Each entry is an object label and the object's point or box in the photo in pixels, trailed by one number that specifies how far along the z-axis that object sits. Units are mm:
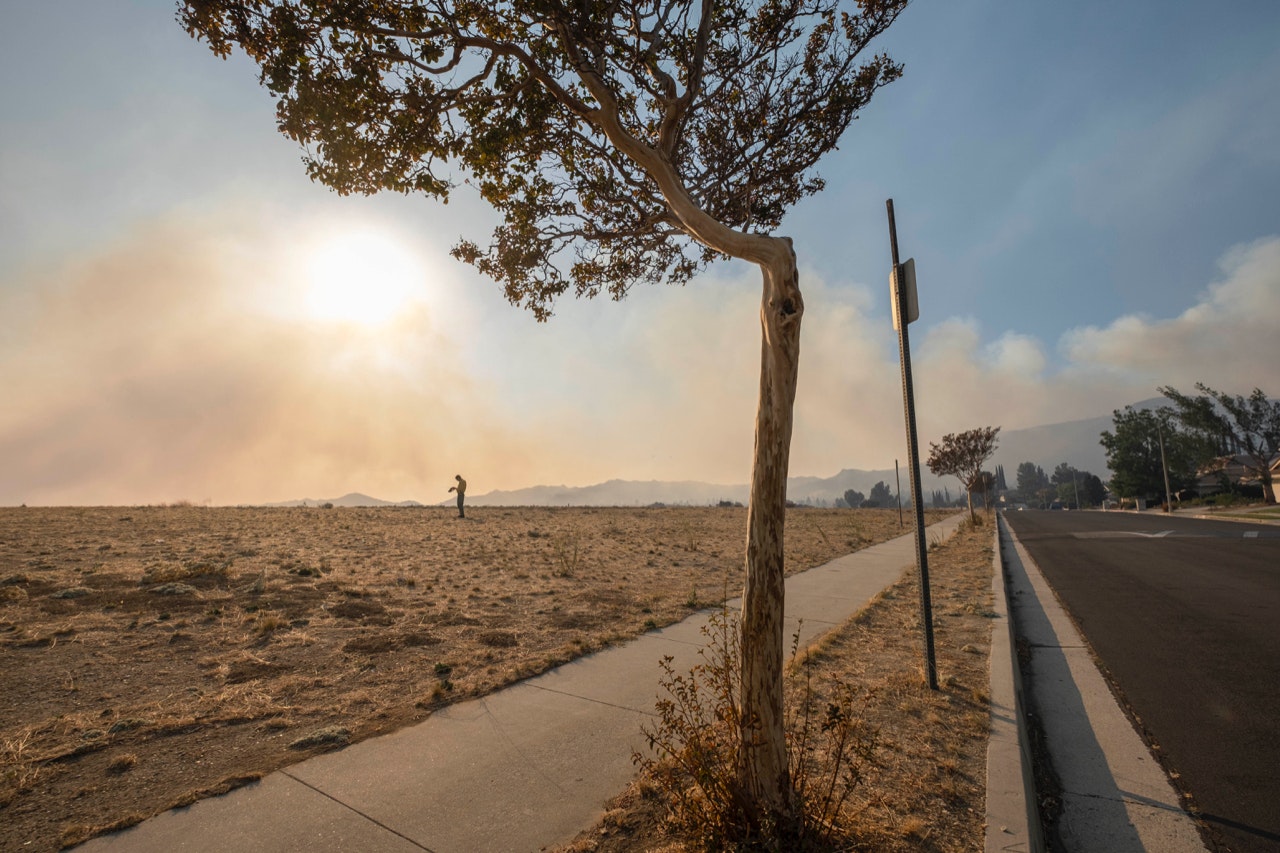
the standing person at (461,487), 26066
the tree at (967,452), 32750
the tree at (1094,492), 112812
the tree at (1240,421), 56812
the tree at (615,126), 3152
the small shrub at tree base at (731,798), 2645
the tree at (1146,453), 66250
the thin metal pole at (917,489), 4977
